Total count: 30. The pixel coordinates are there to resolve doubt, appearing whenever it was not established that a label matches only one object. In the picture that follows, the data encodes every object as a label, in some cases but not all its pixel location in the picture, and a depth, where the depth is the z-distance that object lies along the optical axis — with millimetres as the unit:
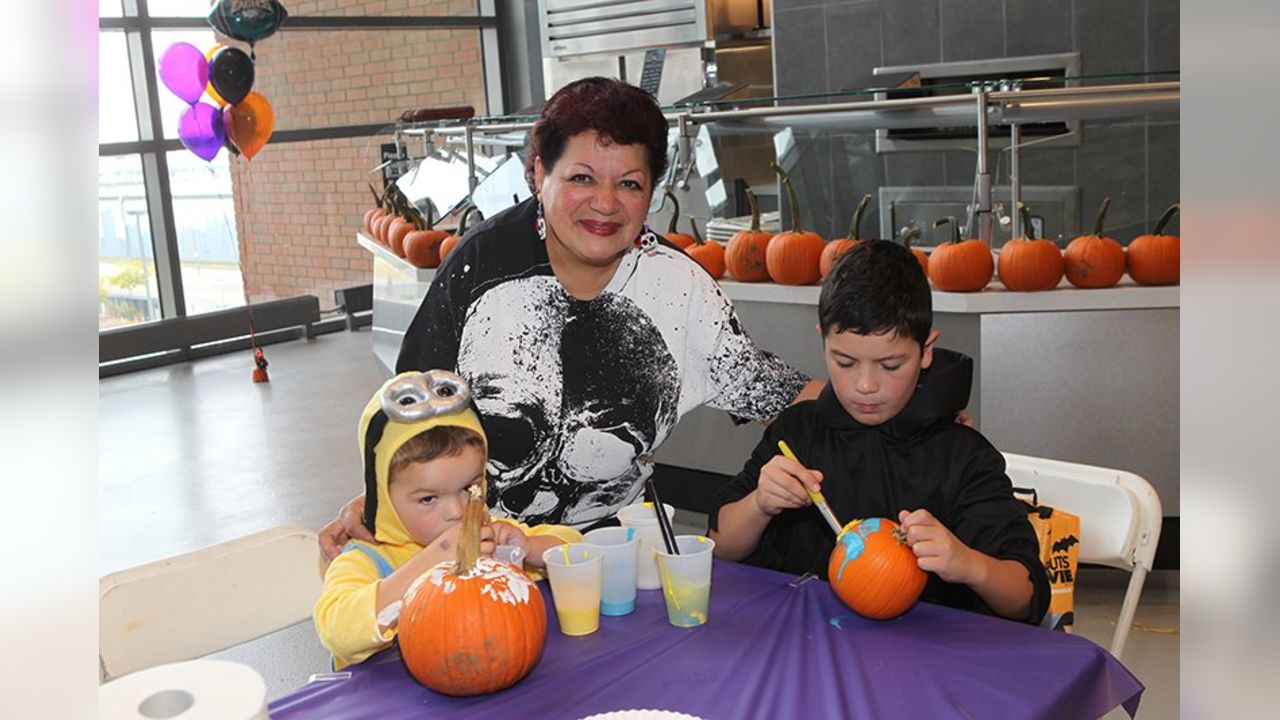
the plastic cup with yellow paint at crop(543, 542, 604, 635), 1779
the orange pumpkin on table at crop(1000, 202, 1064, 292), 3725
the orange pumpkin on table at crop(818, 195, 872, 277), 3966
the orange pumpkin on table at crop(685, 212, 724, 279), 4504
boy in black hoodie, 2023
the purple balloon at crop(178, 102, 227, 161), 8109
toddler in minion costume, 1863
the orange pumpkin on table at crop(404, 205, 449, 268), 5684
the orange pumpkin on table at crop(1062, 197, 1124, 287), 3754
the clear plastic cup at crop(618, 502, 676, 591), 1953
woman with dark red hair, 2363
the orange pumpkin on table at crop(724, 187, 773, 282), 4344
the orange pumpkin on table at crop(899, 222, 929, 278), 3939
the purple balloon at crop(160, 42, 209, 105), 7977
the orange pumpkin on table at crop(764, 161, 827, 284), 4168
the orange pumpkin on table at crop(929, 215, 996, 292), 3779
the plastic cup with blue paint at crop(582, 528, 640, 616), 1849
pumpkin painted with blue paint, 1736
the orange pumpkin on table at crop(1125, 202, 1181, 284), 3703
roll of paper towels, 1062
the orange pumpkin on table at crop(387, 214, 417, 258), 6043
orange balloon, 8148
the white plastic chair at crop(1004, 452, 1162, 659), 2262
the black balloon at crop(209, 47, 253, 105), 7848
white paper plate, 1490
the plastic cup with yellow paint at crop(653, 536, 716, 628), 1773
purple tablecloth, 1538
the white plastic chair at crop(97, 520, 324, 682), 2053
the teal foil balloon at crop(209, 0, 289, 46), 7637
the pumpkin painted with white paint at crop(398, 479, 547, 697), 1563
